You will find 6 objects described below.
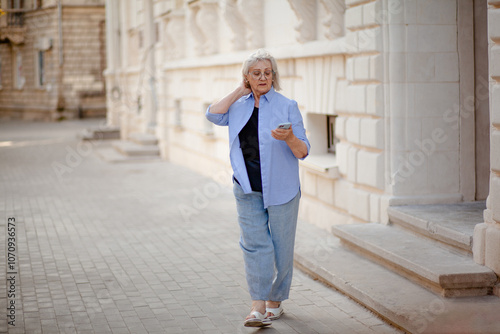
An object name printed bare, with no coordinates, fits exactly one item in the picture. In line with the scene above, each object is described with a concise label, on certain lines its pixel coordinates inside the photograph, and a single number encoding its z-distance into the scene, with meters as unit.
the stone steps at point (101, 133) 25.11
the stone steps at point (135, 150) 18.53
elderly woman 5.42
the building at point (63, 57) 39.41
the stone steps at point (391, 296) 5.11
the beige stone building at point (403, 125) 5.95
